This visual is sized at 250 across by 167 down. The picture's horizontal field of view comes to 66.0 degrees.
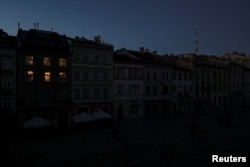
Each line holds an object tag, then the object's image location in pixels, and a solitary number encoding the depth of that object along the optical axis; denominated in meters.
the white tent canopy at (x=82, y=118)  23.78
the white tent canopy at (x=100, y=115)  25.44
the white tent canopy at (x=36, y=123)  21.02
